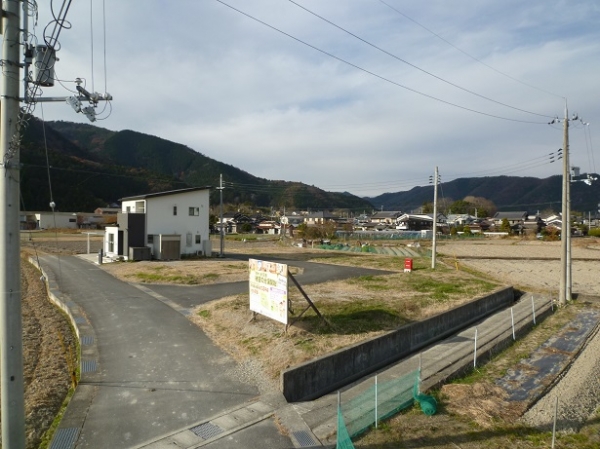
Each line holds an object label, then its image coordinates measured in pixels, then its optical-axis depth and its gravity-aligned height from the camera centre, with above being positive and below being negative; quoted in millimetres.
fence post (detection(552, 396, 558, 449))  6147 -3399
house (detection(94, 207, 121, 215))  80938 +1186
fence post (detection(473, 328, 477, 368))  9921 -3592
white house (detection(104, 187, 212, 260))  27609 -765
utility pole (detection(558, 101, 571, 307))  17141 -473
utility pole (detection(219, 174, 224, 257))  31438 +442
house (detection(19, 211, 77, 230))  62750 -672
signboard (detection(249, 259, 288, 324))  10047 -1946
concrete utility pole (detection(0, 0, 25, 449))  4211 -310
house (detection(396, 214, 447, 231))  89688 -998
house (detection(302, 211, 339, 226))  102912 +519
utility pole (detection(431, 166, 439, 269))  24422 +46
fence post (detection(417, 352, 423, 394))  7799 -3371
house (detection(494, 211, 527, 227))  87725 +558
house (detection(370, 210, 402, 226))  109550 +386
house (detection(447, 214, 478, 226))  91250 -51
